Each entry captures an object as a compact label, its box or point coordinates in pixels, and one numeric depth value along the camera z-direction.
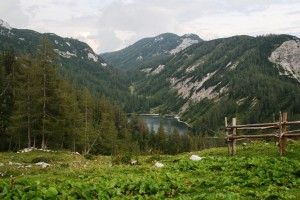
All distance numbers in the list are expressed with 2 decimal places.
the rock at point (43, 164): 31.66
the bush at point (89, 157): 44.62
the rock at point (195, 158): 25.32
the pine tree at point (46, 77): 53.06
